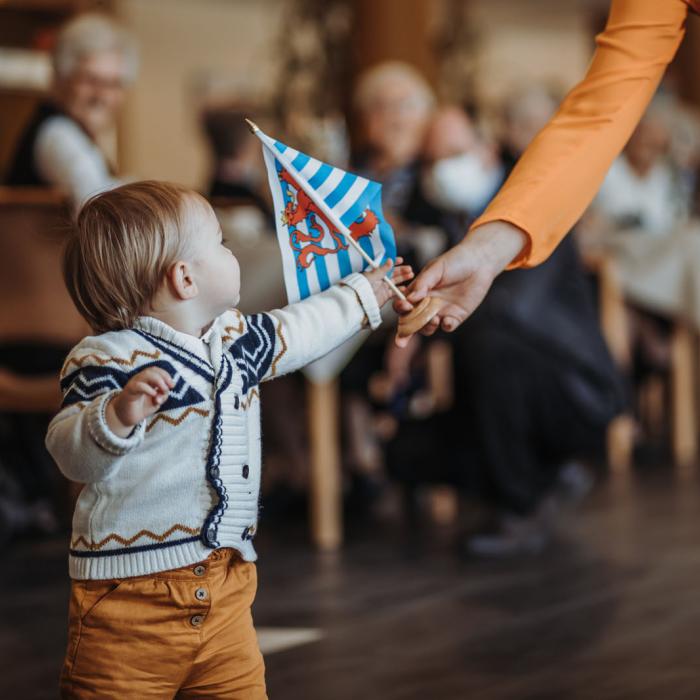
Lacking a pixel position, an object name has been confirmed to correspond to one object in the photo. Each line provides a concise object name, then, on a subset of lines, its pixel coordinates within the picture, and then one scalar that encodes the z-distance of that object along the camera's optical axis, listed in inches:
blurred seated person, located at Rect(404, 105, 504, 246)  221.5
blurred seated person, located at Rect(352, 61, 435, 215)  262.8
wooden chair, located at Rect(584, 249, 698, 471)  302.5
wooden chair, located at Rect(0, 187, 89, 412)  208.6
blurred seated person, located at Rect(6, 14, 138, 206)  211.3
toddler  92.6
